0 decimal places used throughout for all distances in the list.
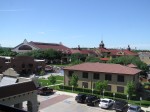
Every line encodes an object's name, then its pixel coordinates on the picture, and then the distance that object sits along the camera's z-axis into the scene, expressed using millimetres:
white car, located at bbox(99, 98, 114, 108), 22532
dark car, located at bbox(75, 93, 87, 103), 24460
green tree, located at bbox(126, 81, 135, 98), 25744
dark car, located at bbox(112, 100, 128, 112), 21304
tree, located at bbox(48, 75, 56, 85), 32797
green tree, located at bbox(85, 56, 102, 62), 53551
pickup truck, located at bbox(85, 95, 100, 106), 23450
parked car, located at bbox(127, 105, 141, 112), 20501
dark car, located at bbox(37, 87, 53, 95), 28290
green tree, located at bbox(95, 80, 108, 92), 27768
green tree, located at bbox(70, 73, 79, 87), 30662
